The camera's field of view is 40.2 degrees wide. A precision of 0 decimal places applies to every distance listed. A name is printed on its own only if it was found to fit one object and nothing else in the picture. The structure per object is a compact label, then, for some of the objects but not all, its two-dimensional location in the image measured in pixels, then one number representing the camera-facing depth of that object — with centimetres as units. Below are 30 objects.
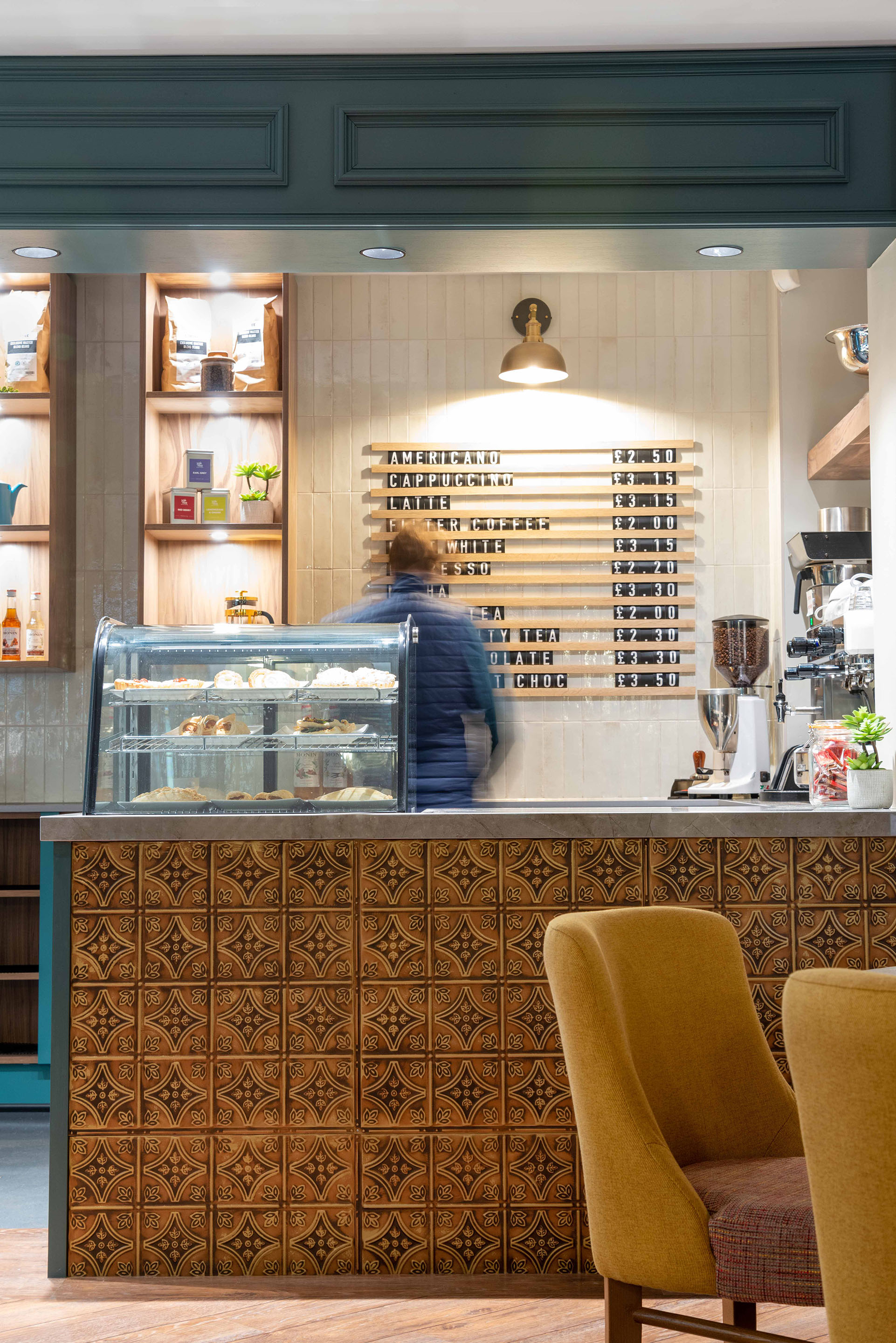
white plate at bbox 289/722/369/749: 291
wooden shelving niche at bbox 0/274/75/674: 504
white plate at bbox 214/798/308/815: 285
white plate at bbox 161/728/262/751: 291
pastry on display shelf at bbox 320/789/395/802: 286
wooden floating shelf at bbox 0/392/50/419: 500
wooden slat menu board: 529
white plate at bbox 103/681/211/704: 289
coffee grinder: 370
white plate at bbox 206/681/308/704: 293
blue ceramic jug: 507
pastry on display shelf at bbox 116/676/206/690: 290
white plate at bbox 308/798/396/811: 280
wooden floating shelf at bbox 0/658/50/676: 500
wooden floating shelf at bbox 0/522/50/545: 502
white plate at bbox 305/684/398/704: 292
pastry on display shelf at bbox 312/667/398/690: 290
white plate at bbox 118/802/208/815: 285
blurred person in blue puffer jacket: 339
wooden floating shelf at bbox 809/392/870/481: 423
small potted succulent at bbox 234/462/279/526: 492
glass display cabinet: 288
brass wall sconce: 491
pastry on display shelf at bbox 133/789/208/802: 288
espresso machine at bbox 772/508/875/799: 380
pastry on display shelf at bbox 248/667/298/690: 294
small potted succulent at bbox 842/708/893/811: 279
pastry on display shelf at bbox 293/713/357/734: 292
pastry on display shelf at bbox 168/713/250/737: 292
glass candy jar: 290
